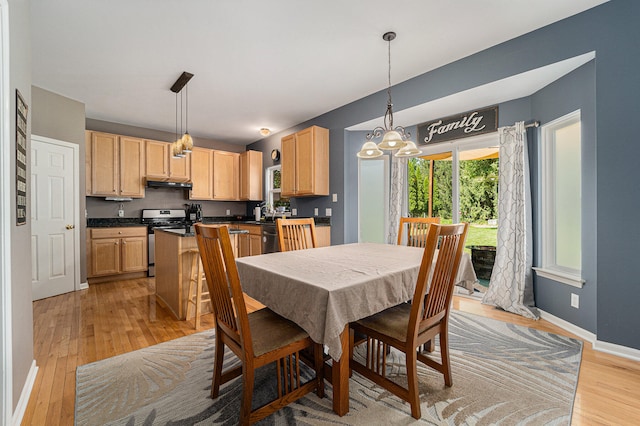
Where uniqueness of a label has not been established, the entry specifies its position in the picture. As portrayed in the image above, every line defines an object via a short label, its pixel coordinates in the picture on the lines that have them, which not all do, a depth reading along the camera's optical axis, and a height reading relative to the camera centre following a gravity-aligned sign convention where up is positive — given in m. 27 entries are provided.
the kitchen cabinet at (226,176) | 5.81 +0.74
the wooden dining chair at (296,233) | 2.49 -0.20
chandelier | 2.14 +0.52
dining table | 1.30 -0.40
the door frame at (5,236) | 1.29 -0.10
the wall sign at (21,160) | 1.61 +0.31
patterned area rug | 1.51 -1.08
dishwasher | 4.51 -0.44
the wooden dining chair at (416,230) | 2.80 -0.19
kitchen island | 2.89 -0.56
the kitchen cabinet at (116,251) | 4.32 -0.61
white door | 3.57 -0.06
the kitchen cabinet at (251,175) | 5.87 +0.75
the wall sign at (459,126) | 3.34 +1.05
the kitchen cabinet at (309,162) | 4.30 +0.76
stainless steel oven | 4.83 -0.15
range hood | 5.03 +0.49
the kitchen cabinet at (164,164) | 5.02 +0.86
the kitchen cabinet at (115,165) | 4.50 +0.77
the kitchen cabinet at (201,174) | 5.51 +0.74
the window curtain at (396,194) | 4.01 +0.23
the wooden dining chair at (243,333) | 1.31 -0.62
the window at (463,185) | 3.52 +0.33
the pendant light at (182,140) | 3.26 +0.84
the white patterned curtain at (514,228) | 3.01 -0.19
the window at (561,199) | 2.76 +0.11
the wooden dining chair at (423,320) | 1.44 -0.62
